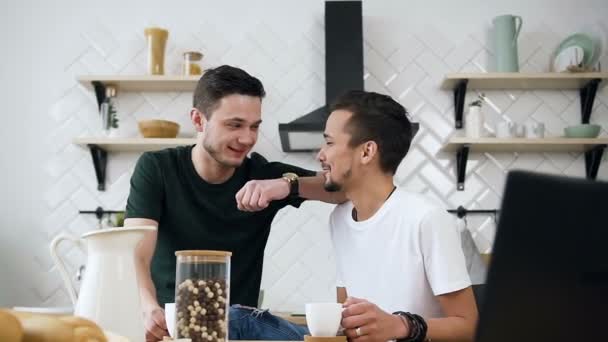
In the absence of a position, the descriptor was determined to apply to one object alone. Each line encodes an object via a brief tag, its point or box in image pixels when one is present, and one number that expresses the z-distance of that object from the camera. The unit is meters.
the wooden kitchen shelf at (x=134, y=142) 3.16
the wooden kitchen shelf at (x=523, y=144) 3.12
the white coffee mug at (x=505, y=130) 3.20
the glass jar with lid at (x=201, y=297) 1.05
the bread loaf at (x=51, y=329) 0.65
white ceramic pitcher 1.00
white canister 3.18
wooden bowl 3.19
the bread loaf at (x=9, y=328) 0.58
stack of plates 3.23
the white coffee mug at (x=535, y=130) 3.20
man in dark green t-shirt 2.00
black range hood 3.21
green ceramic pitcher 3.25
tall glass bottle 3.29
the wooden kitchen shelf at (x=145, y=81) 3.23
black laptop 0.61
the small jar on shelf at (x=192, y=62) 3.27
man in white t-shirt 1.36
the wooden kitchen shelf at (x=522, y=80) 3.19
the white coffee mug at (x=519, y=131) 3.21
